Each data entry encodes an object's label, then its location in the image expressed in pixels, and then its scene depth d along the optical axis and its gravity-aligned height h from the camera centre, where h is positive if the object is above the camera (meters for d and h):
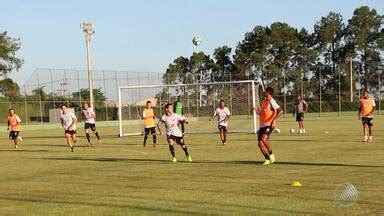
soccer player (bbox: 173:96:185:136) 30.67 -0.23
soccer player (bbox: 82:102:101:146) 29.50 -0.52
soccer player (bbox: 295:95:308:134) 32.78 -0.64
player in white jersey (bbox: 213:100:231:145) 25.86 -0.71
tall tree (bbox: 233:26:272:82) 92.38 +7.06
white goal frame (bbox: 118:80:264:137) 34.16 +0.36
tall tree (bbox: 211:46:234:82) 99.69 +6.47
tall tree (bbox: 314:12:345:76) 94.44 +9.38
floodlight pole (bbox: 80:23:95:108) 61.06 +6.82
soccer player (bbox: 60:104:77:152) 25.11 -0.65
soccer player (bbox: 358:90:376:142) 24.35 -0.52
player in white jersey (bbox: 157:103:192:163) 18.47 -0.75
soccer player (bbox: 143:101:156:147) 26.37 -0.71
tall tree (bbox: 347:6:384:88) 91.25 +9.55
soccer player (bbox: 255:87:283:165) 16.73 -0.55
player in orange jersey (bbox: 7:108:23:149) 28.84 -0.81
